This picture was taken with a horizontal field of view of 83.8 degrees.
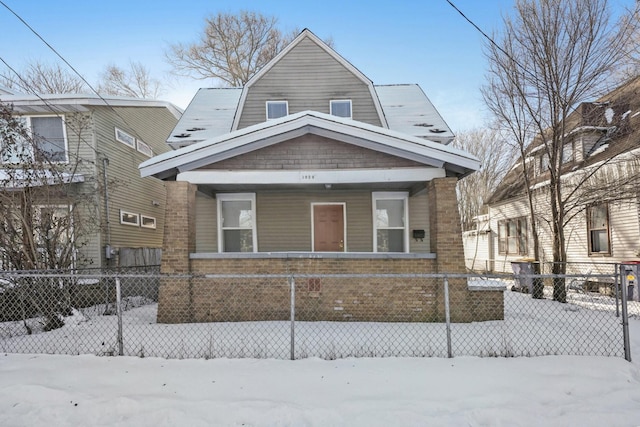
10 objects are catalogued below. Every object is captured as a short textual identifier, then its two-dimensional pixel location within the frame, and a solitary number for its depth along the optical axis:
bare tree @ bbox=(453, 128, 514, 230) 26.23
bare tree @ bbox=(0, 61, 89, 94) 19.64
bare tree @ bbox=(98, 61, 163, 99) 23.20
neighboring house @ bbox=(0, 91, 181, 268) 10.30
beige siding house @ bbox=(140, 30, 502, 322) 6.73
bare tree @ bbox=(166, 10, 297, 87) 22.66
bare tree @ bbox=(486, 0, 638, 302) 8.71
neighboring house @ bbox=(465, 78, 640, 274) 9.66
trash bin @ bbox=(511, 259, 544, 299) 9.90
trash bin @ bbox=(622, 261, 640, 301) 8.92
